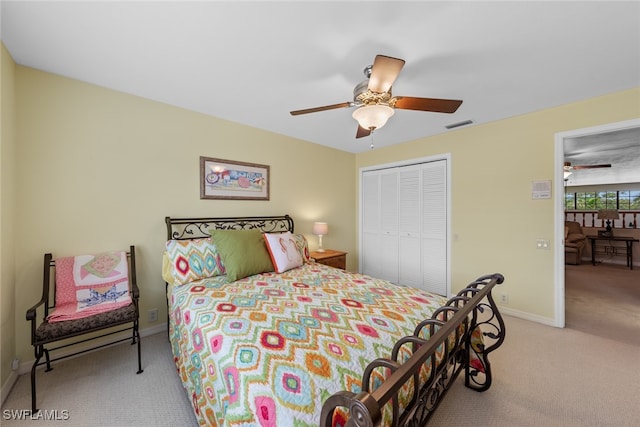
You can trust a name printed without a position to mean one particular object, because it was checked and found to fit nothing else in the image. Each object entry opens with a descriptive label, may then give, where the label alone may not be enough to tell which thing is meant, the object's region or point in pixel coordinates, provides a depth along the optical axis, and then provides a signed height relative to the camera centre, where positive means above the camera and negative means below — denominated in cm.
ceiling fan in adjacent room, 441 +83
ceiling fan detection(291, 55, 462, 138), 165 +81
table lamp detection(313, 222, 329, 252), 384 -26
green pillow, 235 -41
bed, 97 -67
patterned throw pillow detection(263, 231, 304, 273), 260 -44
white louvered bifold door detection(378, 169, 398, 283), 426 -24
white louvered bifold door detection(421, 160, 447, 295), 369 -23
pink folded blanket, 203 -63
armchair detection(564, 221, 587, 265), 589 -77
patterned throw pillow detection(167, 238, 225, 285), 226 -46
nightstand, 355 -69
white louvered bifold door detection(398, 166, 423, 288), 398 -27
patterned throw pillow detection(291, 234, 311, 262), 299 -44
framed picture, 298 +41
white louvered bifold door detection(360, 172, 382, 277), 454 -26
